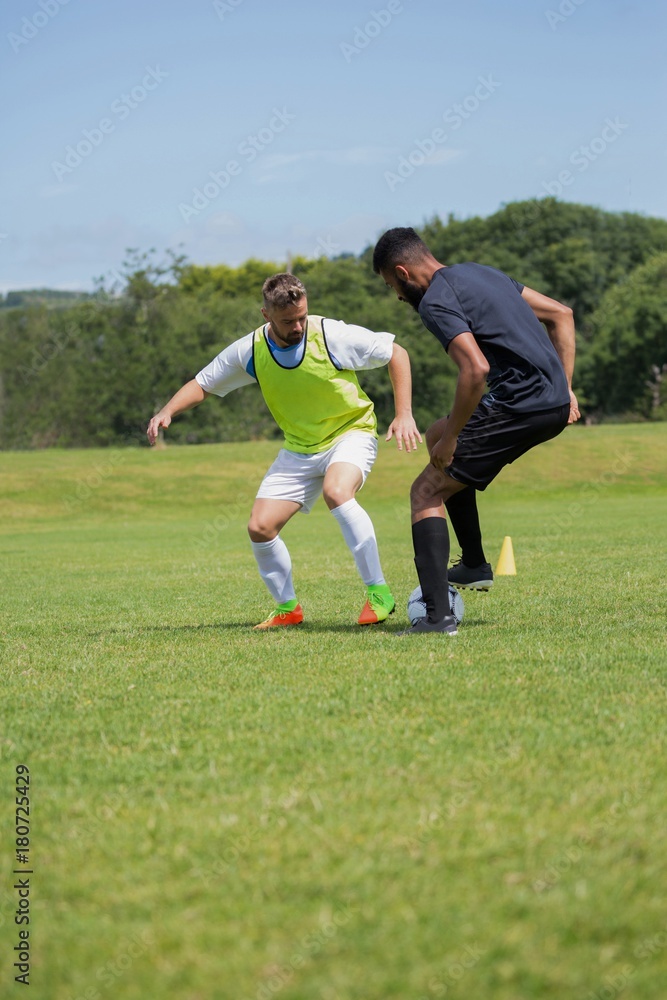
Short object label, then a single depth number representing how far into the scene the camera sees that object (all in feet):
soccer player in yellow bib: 23.38
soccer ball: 23.01
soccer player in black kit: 20.61
